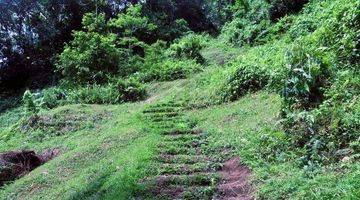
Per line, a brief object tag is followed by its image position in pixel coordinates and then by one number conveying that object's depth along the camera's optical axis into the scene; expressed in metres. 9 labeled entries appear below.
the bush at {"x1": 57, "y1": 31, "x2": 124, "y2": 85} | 23.38
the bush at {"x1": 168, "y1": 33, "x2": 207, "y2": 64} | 24.25
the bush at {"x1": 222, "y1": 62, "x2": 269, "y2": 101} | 14.19
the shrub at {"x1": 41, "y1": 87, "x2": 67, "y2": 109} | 21.48
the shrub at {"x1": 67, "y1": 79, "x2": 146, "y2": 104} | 19.89
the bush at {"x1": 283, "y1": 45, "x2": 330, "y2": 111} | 9.47
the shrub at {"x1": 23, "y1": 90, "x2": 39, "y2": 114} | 17.83
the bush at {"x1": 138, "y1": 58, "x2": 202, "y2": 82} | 21.95
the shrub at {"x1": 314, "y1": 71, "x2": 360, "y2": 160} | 7.33
